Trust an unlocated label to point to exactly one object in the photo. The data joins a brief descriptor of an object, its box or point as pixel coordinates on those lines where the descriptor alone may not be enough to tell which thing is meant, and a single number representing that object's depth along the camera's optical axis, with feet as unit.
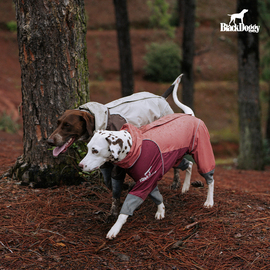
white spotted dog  9.67
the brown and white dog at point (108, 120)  11.35
